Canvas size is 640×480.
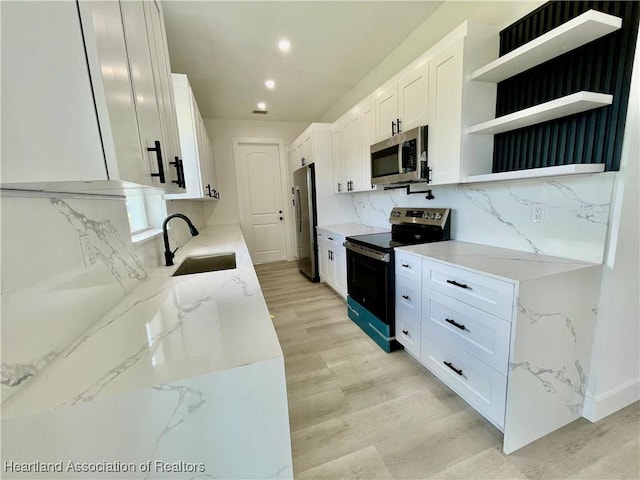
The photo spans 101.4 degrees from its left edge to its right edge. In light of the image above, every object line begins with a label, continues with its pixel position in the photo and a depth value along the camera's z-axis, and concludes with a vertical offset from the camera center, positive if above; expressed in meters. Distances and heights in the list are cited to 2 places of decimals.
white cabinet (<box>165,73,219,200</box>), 2.36 +0.62
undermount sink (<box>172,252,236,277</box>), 2.16 -0.50
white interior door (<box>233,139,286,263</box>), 5.12 +0.08
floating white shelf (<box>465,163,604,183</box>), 1.29 +0.09
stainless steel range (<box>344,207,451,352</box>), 2.20 -0.61
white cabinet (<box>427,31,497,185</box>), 1.74 +0.60
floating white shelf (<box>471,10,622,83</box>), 1.20 +0.75
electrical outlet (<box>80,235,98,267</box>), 1.01 -0.17
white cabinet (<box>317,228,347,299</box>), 3.17 -0.82
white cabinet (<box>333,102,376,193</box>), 2.92 +0.61
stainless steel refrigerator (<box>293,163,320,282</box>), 3.88 -0.30
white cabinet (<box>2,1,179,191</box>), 0.55 +0.26
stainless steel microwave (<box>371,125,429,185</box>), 2.10 +0.32
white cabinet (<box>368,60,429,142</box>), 2.08 +0.81
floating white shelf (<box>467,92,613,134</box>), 1.25 +0.41
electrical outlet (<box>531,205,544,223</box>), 1.65 -0.15
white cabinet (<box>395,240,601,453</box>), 1.31 -0.78
